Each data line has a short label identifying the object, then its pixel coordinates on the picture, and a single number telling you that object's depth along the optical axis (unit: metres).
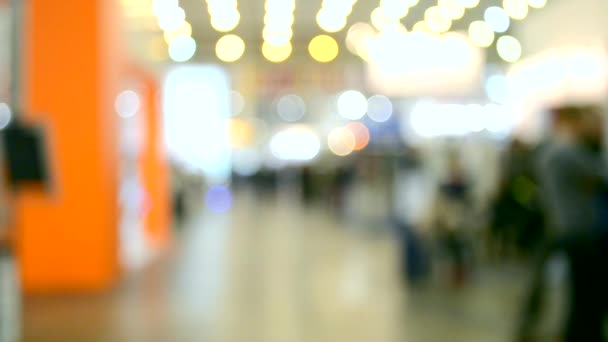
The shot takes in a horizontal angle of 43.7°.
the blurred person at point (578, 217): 3.24
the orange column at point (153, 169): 10.89
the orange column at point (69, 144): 7.00
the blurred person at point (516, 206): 7.20
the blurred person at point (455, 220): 7.37
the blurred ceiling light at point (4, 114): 3.82
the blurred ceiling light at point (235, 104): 18.51
